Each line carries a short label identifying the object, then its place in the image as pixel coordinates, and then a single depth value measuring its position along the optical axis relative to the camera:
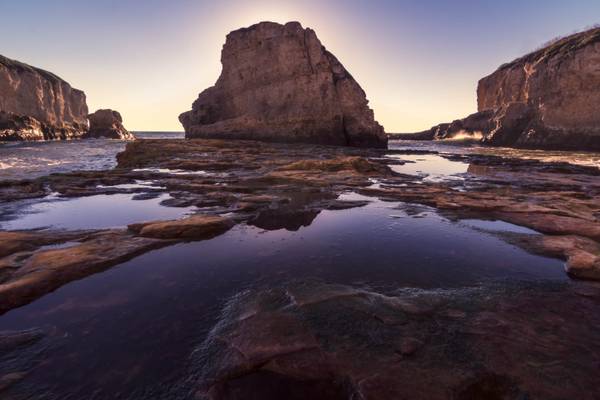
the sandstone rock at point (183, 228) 5.81
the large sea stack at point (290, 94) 43.09
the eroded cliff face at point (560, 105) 35.91
